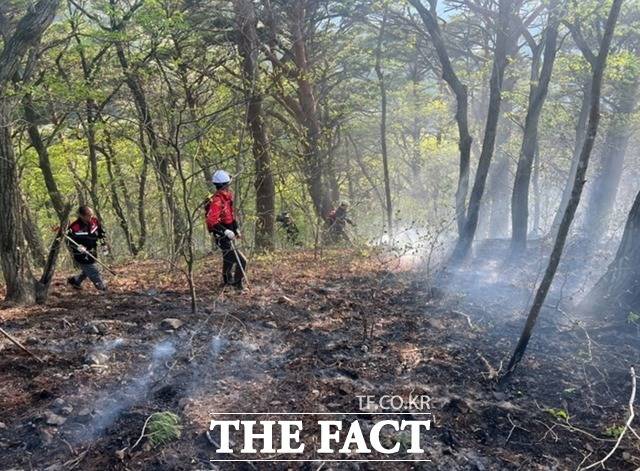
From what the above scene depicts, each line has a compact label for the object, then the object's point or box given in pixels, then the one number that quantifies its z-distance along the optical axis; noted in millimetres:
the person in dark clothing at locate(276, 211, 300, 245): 13221
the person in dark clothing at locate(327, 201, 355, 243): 12422
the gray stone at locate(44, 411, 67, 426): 4145
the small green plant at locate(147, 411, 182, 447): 4008
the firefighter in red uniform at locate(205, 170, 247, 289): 7211
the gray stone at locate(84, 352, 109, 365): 5141
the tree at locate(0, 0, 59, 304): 6191
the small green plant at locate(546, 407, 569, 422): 4609
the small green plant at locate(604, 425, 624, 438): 4348
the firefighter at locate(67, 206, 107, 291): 7691
